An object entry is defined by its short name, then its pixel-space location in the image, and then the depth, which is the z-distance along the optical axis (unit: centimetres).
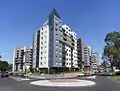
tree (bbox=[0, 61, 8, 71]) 6053
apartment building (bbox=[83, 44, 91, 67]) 6752
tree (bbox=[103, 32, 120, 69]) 2800
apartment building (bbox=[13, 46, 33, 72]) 6697
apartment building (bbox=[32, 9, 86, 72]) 4319
